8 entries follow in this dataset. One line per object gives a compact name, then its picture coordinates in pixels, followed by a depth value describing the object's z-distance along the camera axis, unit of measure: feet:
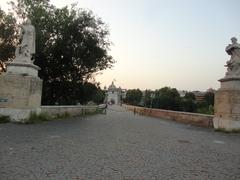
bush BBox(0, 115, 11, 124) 29.32
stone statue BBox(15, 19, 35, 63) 31.46
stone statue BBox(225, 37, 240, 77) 31.60
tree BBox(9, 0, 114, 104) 50.78
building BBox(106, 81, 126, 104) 294.66
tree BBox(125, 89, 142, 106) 257.78
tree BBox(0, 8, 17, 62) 53.72
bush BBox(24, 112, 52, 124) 30.61
